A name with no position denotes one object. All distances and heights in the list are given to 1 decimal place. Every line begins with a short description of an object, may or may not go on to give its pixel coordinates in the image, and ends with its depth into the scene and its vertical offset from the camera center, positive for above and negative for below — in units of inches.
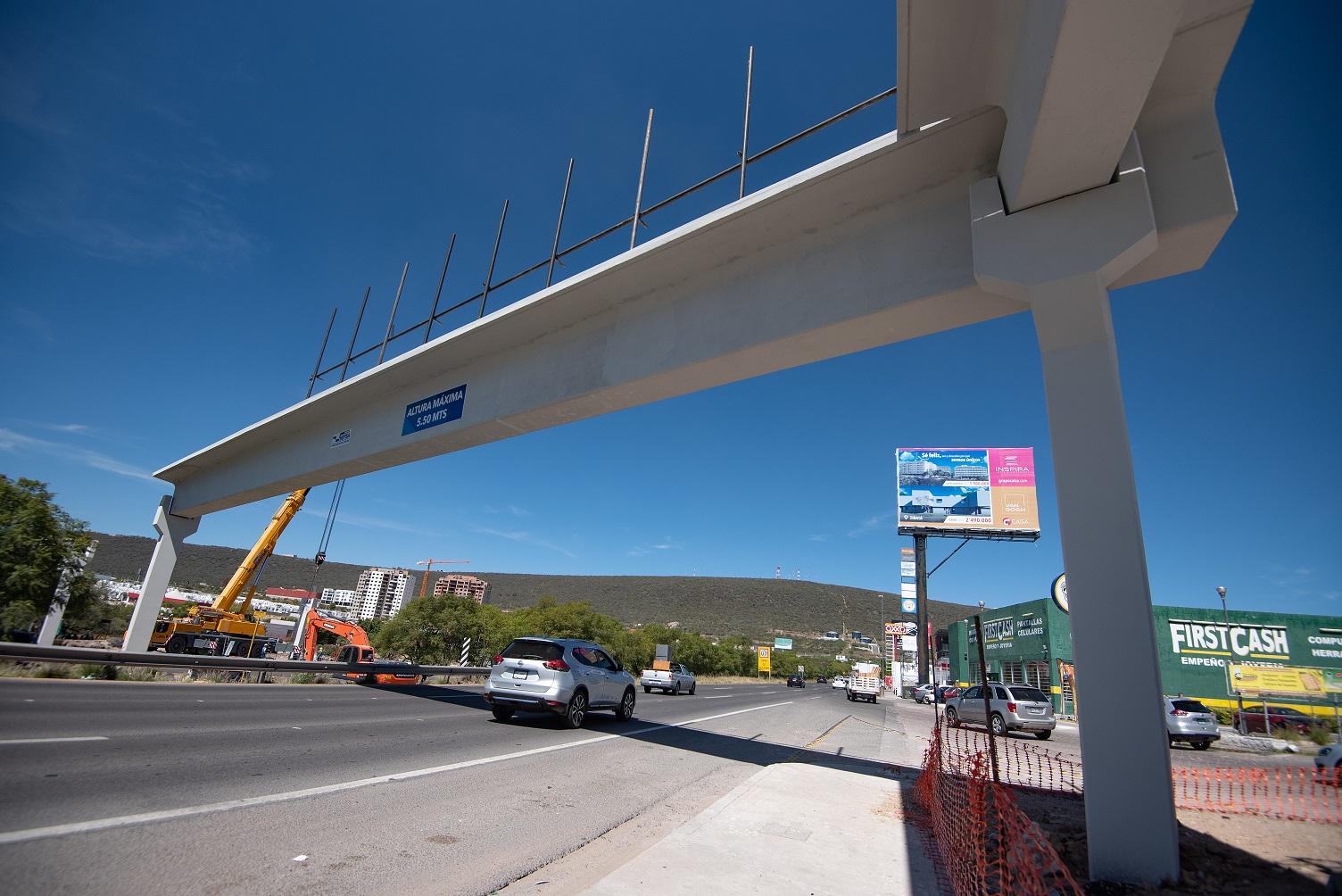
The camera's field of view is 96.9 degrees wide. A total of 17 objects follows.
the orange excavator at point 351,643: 850.1 -66.9
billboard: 1524.4 +439.6
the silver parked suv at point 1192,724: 658.8 -40.9
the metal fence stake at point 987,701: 193.7 -11.6
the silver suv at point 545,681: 447.5 -42.2
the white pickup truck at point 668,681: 1238.3 -92.1
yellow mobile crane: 965.8 -55.5
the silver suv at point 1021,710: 724.7 -49.2
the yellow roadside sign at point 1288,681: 981.2 +21.5
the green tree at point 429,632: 1702.8 -55.4
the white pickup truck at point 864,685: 1713.8 -87.2
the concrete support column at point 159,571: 793.6 +20.5
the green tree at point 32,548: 789.9 +35.7
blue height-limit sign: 481.1 +160.8
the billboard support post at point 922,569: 1628.9 +233.4
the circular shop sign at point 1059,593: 1243.2 +161.3
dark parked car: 779.4 -34.2
